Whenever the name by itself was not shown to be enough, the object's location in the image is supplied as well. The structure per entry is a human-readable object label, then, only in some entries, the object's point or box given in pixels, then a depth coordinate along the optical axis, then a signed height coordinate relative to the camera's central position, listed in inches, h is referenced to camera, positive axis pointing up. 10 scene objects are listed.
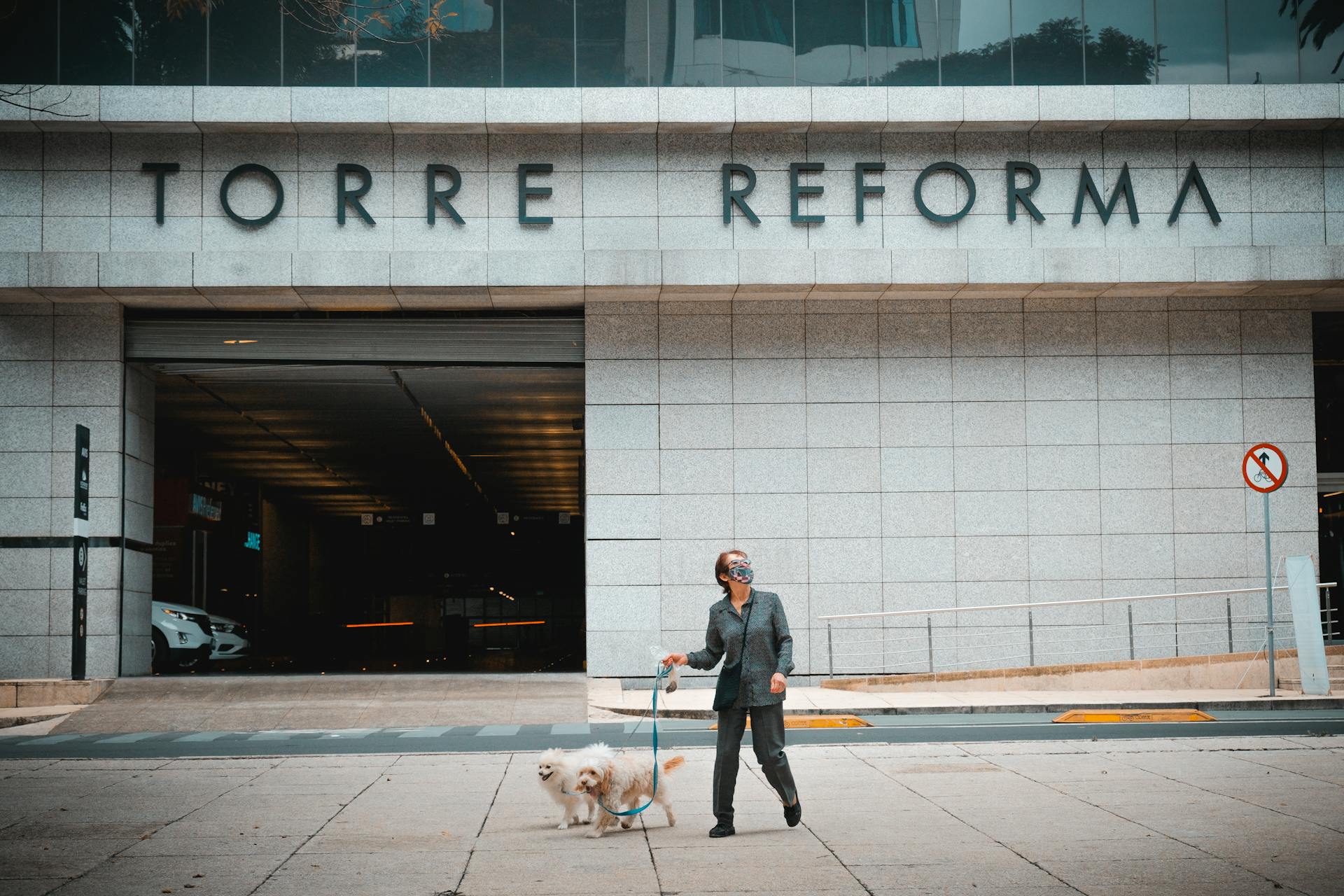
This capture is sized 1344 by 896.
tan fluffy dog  302.7 -61.4
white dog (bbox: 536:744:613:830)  308.8 -60.8
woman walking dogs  305.7 -36.7
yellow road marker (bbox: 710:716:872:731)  572.7 -90.5
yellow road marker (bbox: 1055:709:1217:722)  571.5 -88.6
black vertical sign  685.9 -24.6
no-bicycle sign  614.2 +21.9
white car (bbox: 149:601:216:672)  848.9 -75.2
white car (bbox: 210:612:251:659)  992.9 -88.6
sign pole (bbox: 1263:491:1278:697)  604.1 -40.4
